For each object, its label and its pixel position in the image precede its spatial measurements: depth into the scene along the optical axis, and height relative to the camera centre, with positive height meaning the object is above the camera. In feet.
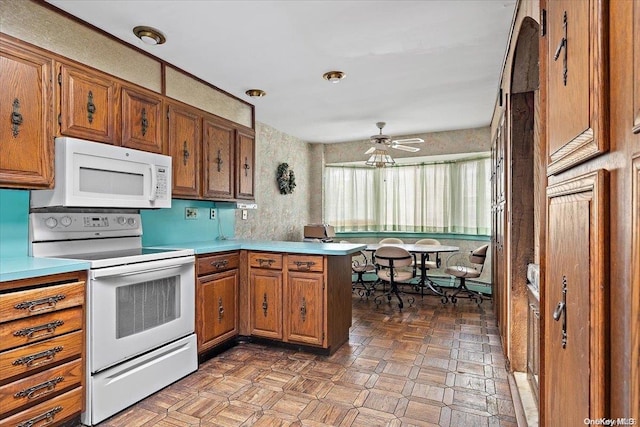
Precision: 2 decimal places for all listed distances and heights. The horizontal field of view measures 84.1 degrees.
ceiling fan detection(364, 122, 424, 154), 14.67 +3.11
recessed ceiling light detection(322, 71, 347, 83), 10.18 +4.08
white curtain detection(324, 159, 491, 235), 18.22 +1.00
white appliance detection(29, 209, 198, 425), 6.49 -1.83
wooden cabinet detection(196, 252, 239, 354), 9.12 -2.29
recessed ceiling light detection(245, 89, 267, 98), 11.71 +4.12
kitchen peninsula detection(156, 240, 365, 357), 9.42 -2.17
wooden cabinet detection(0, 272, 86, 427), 5.35 -2.17
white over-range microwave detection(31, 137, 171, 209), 6.79 +0.81
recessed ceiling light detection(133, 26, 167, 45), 7.73 +4.03
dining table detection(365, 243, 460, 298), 15.17 -1.50
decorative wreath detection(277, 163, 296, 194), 17.22 +1.82
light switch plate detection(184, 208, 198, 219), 11.08 +0.08
